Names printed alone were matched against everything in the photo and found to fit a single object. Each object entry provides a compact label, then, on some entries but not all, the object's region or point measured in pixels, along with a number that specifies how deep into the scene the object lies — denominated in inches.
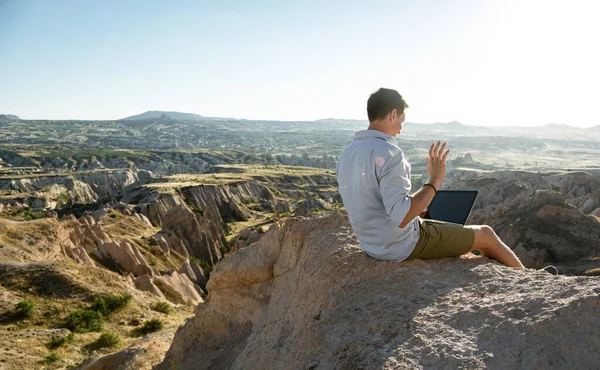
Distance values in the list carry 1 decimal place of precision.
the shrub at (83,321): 572.7
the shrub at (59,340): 514.1
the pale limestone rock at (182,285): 932.6
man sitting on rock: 160.6
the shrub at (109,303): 631.2
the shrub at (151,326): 608.1
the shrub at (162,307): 721.0
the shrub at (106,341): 535.8
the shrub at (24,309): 569.0
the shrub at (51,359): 469.7
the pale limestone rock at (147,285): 837.8
